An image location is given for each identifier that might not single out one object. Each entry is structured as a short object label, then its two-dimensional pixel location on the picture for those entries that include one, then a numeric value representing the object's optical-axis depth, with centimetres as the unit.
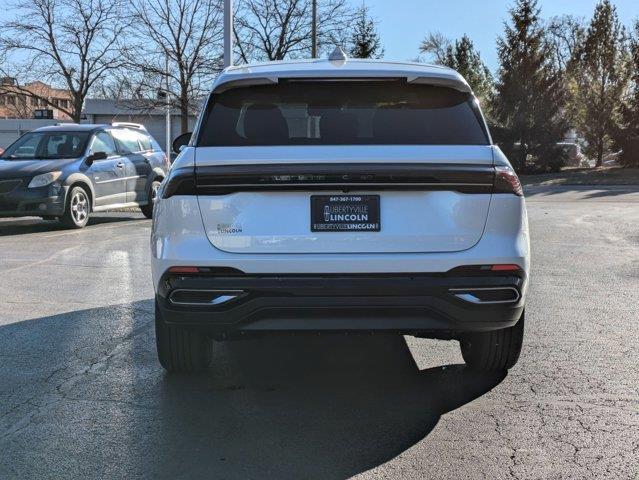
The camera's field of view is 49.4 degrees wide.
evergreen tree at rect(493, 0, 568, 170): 3127
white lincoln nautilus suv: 354
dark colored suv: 1145
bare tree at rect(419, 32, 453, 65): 3757
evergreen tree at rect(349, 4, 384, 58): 2817
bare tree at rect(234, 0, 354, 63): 2534
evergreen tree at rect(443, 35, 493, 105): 3522
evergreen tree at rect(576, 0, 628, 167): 3197
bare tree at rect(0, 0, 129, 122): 2547
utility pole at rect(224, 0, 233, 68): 1533
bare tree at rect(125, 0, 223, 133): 2372
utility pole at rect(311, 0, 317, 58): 2456
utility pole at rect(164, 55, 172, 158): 2370
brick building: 2539
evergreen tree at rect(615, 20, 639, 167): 3073
